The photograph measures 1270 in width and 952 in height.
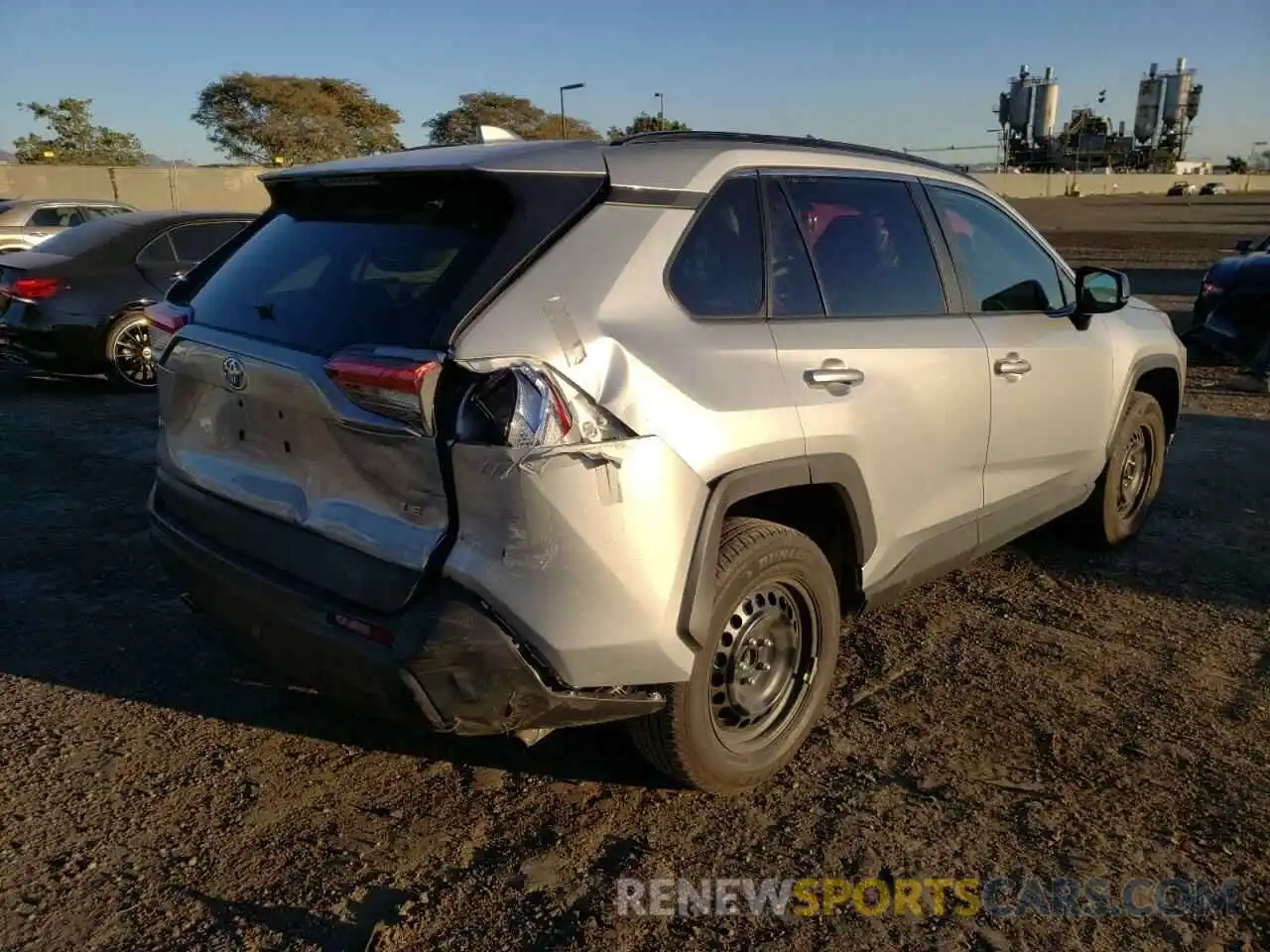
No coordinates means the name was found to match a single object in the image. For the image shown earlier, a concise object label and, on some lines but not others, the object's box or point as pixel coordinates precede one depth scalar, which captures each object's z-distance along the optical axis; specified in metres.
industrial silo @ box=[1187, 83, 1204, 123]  111.56
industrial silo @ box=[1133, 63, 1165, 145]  110.69
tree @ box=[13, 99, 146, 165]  49.59
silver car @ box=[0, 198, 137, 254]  14.49
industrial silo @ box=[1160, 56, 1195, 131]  109.81
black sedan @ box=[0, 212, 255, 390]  8.07
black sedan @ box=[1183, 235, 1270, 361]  9.91
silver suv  2.31
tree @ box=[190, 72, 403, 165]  54.06
